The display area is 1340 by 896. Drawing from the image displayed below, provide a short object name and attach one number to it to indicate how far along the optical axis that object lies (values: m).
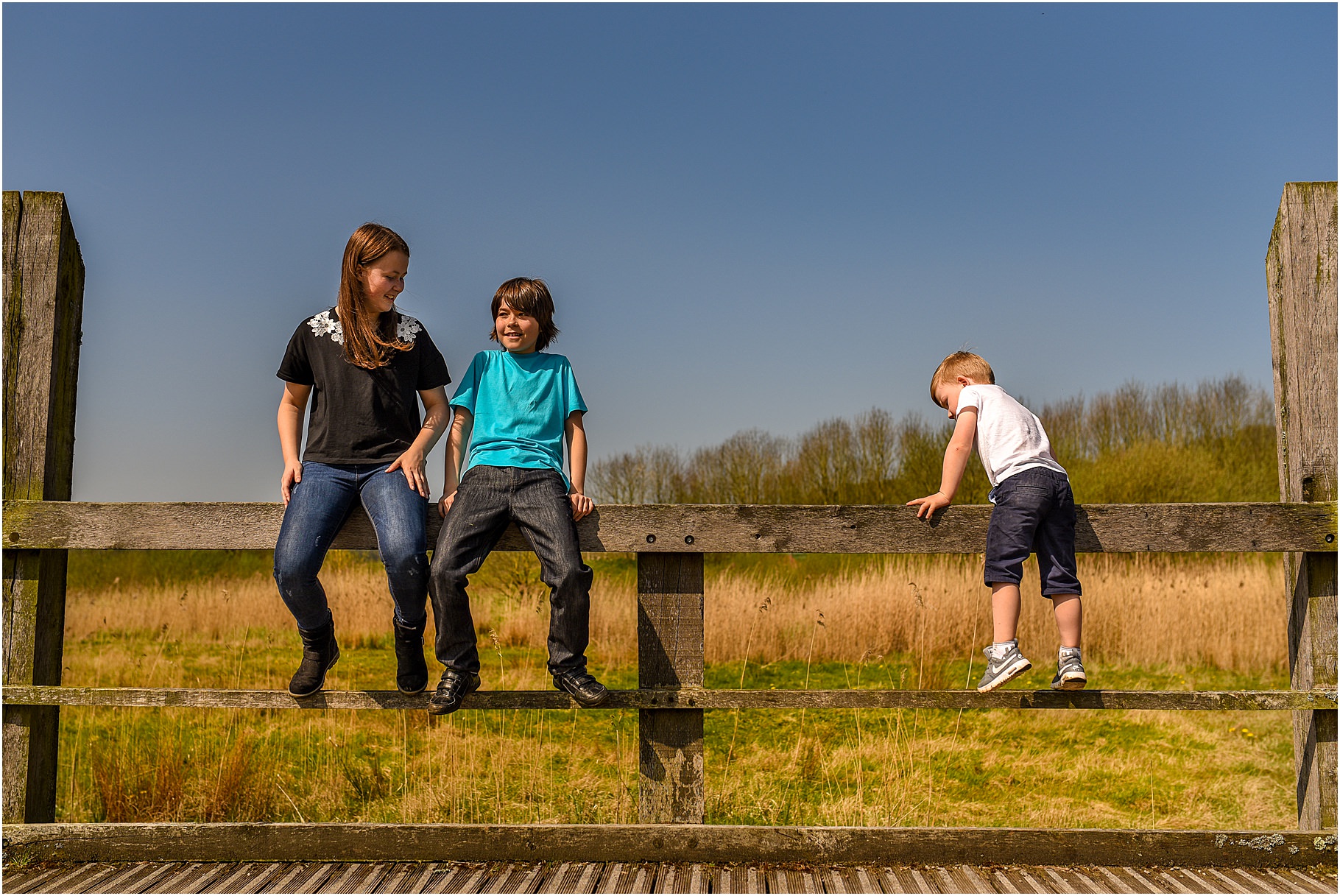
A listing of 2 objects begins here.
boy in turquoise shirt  2.88
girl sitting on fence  2.92
